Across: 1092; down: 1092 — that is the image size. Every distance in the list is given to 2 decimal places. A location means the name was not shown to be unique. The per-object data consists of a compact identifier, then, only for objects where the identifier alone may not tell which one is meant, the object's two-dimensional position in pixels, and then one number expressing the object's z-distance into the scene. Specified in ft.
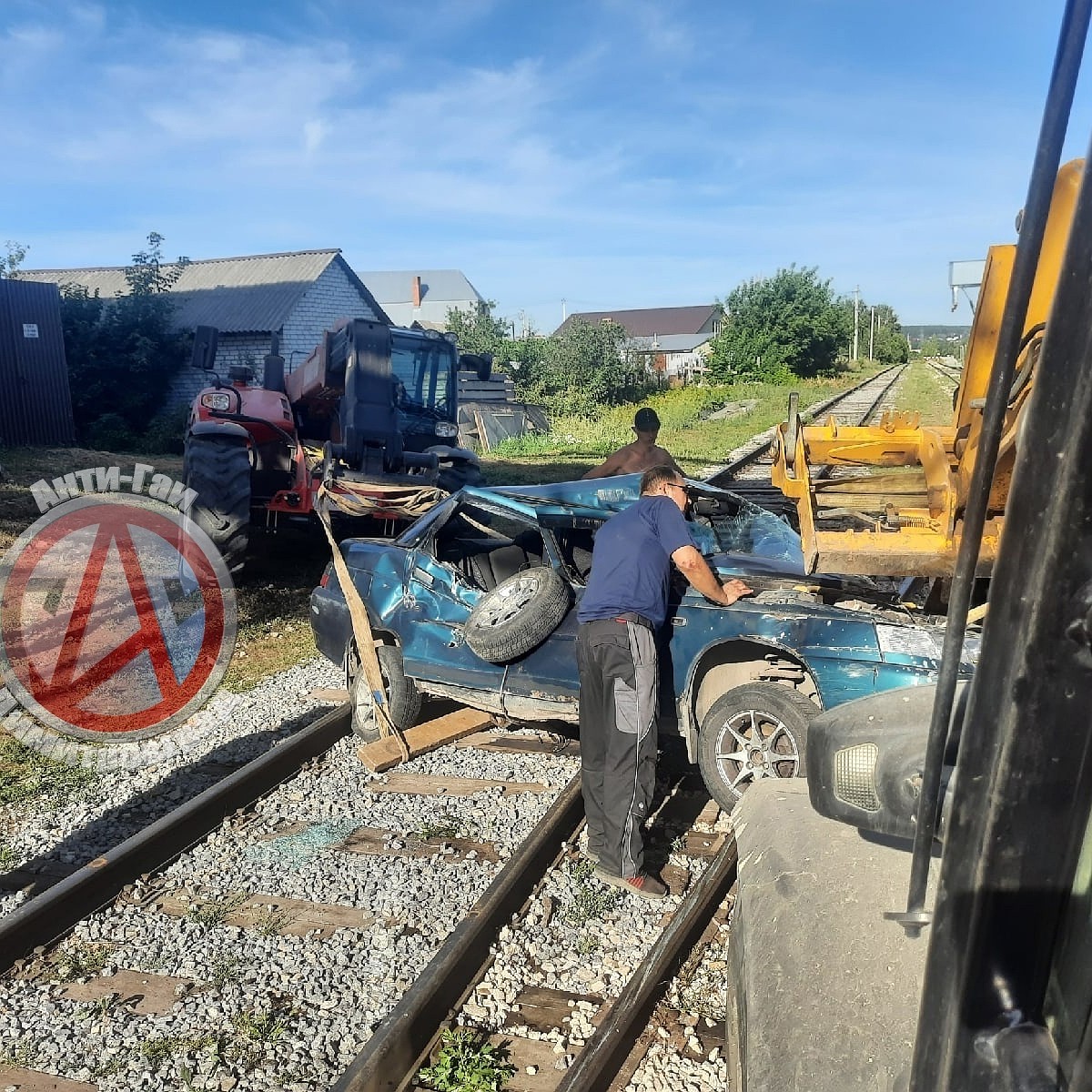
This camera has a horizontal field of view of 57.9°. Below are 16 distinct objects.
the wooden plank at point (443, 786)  18.63
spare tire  18.07
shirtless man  25.05
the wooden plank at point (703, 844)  16.26
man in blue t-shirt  14.90
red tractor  31.81
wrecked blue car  15.97
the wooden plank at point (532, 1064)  11.00
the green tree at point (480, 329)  142.41
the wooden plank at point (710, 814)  17.36
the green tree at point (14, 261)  94.80
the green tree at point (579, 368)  132.05
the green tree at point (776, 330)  173.68
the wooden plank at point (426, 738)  19.47
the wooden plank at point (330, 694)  23.86
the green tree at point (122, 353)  83.97
